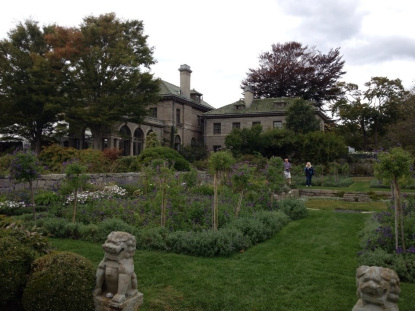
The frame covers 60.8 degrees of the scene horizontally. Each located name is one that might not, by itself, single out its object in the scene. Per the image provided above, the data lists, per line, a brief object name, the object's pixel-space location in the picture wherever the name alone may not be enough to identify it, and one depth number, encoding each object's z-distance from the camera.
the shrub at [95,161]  16.58
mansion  33.81
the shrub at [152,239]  7.02
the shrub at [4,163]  14.84
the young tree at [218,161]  8.36
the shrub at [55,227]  8.00
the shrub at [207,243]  6.73
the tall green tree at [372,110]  38.44
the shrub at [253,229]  7.79
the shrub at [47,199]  11.02
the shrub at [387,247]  5.70
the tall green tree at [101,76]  24.84
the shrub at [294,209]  10.86
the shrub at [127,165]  18.36
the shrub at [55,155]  19.97
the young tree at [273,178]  11.62
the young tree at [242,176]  9.30
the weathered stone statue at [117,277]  3.88
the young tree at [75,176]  8.96
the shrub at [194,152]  34.07
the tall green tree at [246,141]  31.39
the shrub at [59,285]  3.63
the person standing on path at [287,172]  18.80
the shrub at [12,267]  3.76
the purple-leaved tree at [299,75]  41.97
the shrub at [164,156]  17.58
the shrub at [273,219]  8.62
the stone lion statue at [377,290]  3.28
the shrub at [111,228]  7.58
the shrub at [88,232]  7.74
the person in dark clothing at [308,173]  20.75
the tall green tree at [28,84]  25.12
